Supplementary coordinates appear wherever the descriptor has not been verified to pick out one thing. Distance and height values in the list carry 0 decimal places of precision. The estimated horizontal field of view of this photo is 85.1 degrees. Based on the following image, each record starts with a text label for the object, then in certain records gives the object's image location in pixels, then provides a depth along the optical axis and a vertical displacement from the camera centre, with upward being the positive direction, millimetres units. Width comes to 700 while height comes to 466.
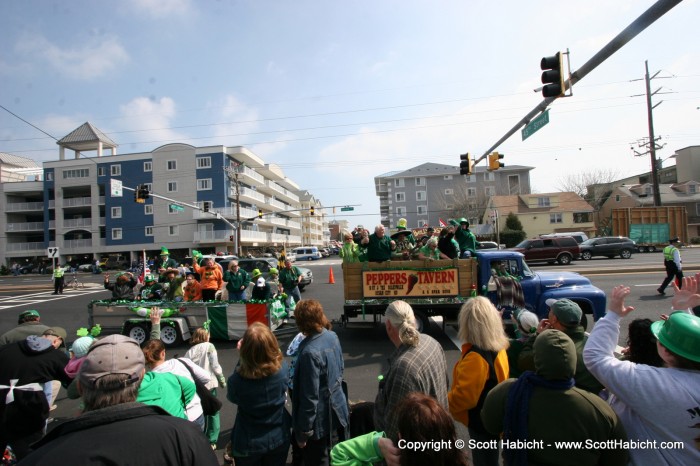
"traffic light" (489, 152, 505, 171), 12878 +2576
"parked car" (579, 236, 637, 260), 27750 -1264
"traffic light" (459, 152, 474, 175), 13777 +2680
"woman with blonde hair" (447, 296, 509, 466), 2801 -997
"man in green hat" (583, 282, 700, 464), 1914 -849
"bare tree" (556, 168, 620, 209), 57638 +6431
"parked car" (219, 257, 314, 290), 17688 -838
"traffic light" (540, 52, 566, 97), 7090 +2930
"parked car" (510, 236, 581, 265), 25062 -1087
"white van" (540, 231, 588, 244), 33950 -457
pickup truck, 8383 -1027
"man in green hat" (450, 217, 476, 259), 9031 -25
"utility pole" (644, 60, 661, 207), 31297 +8235
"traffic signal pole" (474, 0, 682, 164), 4867 +2774
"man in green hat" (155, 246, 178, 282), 11406 -468
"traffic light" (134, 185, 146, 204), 21581 +3221
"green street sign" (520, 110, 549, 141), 8398 +2499
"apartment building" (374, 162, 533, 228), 68125 +9380
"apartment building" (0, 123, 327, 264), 49500 +6613
